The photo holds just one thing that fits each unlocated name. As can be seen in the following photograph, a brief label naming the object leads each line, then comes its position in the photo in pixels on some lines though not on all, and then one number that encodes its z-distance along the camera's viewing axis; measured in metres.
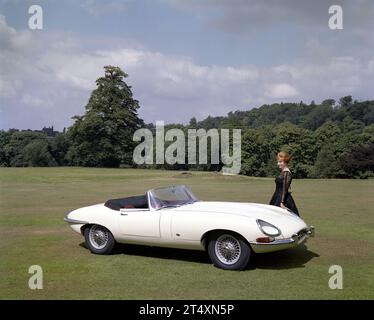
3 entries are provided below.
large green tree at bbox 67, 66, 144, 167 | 66.38
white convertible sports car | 7.61
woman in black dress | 9.55
